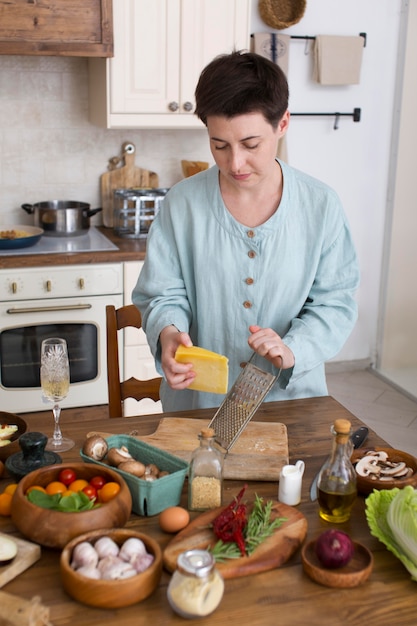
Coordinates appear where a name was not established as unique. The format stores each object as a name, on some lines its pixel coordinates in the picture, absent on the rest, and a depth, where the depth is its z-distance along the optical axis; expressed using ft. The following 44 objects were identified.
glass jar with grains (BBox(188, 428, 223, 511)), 4.95
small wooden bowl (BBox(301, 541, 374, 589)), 4.33
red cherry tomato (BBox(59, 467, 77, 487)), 4.92
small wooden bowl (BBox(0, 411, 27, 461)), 5.57
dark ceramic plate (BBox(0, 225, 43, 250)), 11.50
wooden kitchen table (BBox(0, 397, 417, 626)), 4.07
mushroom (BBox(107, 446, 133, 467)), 5.20
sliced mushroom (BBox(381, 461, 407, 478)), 5.33
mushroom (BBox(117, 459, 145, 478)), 5.04
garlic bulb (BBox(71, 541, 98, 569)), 4.19
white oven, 11.48
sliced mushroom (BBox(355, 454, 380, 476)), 5.38
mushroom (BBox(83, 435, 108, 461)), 5.35
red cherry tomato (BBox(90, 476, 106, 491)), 4.86
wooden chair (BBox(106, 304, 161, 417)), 7.64
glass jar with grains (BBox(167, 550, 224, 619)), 3.93
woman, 6.58
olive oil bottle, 4.88
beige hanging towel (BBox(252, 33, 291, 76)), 13.58
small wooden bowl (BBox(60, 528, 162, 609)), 4.03
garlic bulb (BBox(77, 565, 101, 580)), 4.09
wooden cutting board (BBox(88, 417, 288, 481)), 5.49
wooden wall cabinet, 11.09
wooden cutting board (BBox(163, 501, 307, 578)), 4.41
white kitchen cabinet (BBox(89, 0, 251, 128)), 11.62
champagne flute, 5.98
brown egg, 4.75
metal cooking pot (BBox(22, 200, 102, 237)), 12.28
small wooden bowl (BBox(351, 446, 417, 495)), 5.17
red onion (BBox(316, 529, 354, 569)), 4.39
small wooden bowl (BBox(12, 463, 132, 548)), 4.46
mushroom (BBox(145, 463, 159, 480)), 5.09
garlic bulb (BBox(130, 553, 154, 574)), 4.18
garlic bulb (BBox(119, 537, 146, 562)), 4.25
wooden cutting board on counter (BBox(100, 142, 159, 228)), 13.42
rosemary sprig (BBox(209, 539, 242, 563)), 4.43
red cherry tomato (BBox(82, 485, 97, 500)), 4.75
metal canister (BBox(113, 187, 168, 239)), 12.76
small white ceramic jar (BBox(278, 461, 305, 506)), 5.13
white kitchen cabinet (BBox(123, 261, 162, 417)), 12.15
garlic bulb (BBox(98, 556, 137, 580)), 4.12
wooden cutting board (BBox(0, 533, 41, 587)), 4.31
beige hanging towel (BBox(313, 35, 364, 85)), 14.03
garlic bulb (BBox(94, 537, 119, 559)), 4.25
